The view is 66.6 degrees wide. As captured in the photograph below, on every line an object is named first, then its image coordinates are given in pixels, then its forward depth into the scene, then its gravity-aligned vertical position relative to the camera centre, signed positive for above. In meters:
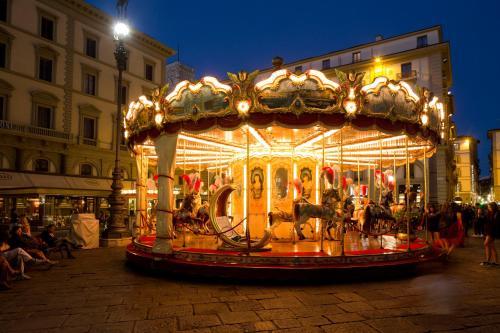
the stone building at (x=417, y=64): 35.34 +12.92
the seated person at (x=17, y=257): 8.36 -1.40
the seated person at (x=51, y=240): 11.20 -1.38
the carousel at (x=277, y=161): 8.27 +1.03
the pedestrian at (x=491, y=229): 9.80 -0.90
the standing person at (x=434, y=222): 12.13 -0.90
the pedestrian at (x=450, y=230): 11.48 -1.07
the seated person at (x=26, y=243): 9.02 -1.22
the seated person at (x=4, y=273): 7.35 -1.55
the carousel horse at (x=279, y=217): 10.71 -0.65
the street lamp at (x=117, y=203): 15.34 -0.37
